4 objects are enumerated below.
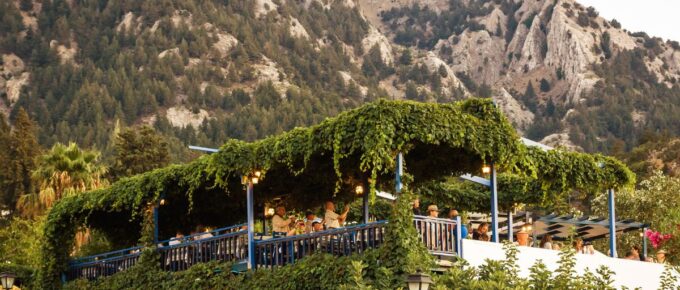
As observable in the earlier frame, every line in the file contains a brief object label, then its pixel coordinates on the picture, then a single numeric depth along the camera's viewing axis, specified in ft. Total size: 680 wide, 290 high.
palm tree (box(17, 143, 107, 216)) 139.23
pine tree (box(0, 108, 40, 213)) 198.59
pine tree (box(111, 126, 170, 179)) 202.90
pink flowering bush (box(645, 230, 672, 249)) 86.28
